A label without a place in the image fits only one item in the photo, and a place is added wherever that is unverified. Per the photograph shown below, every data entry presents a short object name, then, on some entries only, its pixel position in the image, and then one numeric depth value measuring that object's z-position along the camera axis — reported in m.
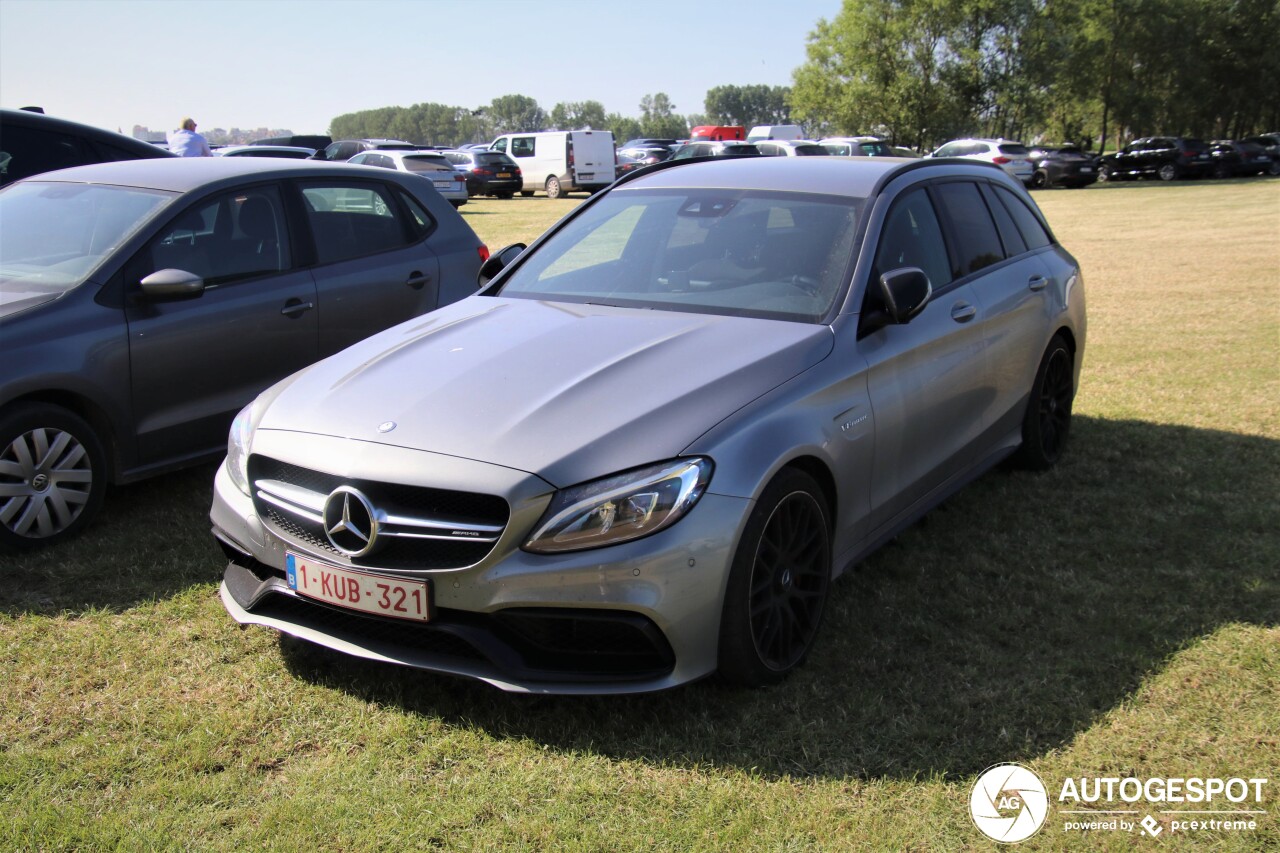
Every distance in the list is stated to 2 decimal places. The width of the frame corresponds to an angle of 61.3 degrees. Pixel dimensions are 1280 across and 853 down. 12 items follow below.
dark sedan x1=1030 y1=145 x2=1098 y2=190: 37.59
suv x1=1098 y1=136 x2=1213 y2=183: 41.69
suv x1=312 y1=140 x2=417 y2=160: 29.03
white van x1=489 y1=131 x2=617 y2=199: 35.25
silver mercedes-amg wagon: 3.10
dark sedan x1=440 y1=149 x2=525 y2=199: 33.88
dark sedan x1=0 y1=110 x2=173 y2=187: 8.09
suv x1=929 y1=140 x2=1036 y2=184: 36.19
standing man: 16.30
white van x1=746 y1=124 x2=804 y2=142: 51.72
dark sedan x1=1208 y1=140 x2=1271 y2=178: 41.84
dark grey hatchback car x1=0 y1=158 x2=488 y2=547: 4.76
